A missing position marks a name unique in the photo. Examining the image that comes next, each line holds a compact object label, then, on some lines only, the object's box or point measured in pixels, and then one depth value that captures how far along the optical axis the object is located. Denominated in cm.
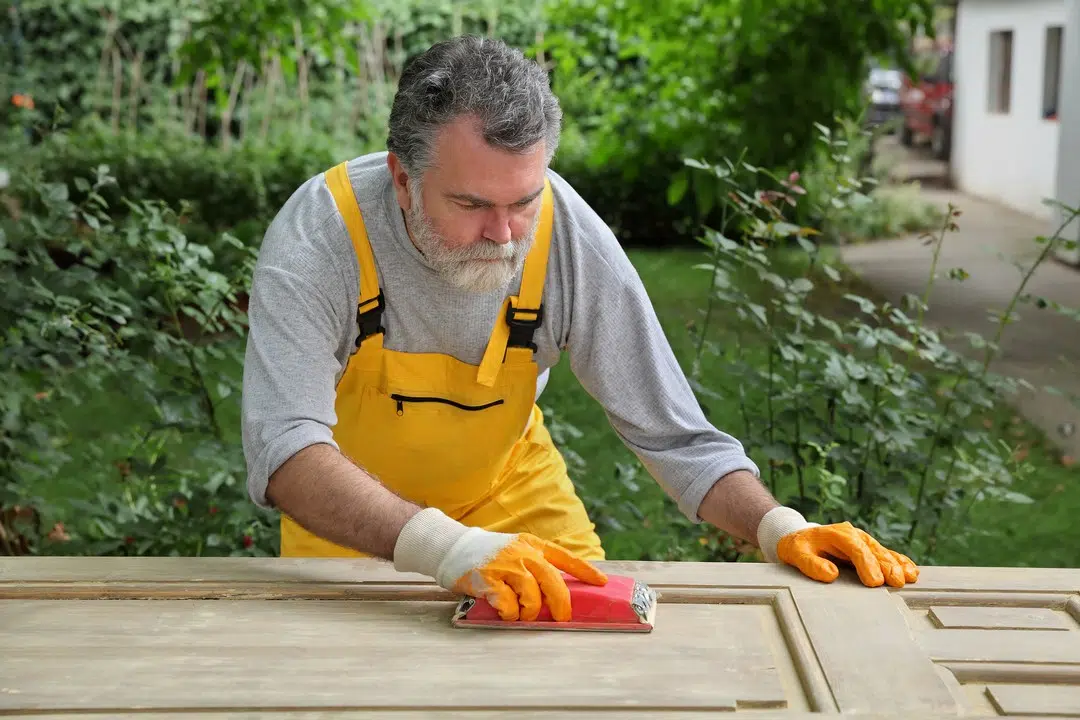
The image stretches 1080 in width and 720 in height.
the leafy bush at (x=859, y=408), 308
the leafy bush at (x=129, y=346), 310
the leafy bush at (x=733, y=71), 552
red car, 1867
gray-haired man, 208
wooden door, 155
